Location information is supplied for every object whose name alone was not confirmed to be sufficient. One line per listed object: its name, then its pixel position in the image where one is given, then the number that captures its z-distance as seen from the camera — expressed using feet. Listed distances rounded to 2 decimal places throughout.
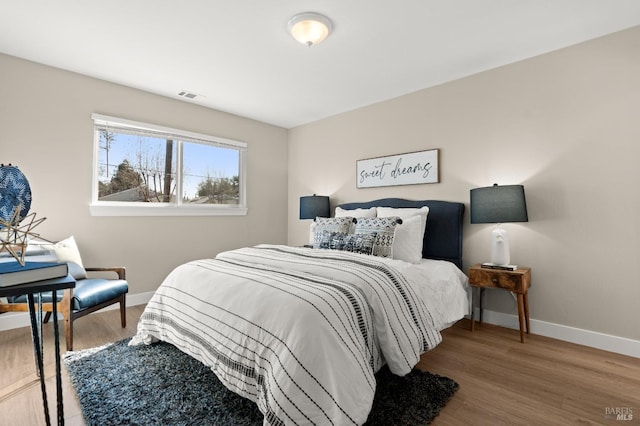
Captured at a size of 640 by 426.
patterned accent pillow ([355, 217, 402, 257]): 9.11
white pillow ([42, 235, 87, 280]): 9.30
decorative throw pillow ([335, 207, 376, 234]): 11.62
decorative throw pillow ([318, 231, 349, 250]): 9.65
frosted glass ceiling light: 7.56
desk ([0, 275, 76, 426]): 3.87
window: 11.49
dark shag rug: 5.36
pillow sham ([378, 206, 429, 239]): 10.57
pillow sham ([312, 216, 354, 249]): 10.43
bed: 4.54
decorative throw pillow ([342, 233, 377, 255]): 9.16
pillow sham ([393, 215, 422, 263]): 9.50
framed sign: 11.52
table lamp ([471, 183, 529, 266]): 8.67
